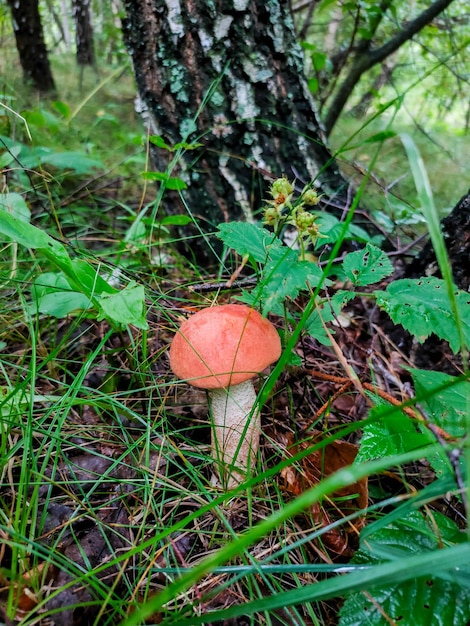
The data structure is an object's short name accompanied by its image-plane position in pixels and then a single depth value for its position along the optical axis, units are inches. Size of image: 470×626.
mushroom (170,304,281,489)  12.7
